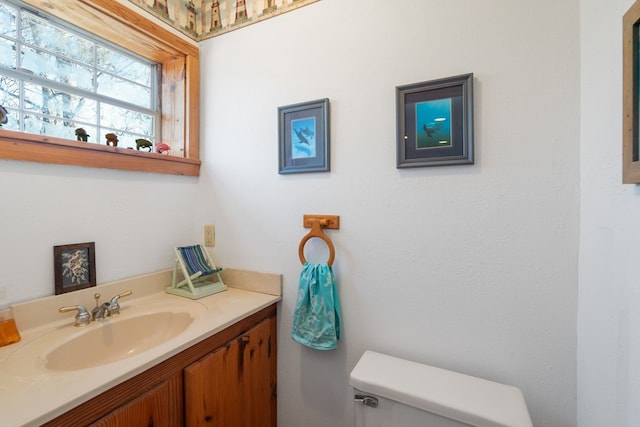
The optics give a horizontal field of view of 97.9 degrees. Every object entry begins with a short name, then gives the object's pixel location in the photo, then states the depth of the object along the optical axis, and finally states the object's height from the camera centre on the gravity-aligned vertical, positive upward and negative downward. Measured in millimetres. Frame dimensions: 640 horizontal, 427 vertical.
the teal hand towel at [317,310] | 1154 -430
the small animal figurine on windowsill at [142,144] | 1331 +314
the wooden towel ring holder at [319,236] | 1180 -125
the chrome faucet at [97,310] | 1027 -392
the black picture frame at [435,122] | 981 +313
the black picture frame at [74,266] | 1054 -224
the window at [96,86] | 1067 +575
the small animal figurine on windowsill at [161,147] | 1407 +313
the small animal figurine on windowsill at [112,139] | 1221 +309
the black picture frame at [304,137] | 1216 +323
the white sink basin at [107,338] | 851 -461
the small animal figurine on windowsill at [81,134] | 1126 +305
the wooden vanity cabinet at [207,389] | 725 -582
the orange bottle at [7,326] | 873 -370
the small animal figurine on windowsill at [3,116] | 943 +320
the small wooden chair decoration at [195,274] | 1326 -317
